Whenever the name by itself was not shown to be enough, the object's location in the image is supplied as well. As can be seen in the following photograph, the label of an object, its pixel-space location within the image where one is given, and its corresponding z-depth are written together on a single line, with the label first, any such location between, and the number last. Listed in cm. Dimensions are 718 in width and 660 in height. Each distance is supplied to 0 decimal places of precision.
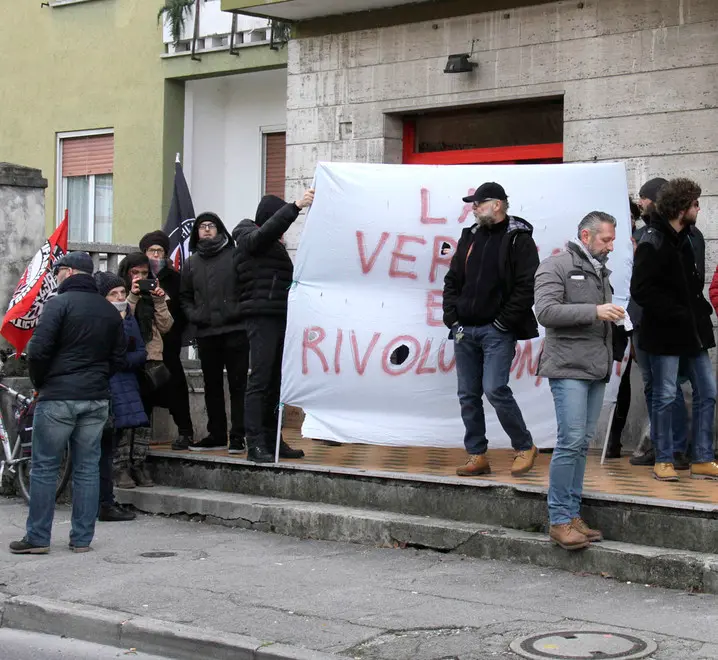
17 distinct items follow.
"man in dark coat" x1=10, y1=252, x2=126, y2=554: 869
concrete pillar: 1200
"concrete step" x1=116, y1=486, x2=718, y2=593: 765
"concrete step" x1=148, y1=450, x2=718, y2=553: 790
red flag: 1155
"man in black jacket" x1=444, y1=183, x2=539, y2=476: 901
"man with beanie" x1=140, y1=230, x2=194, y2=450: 1110
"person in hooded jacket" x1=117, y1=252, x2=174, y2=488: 1059
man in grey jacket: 788
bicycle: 1059
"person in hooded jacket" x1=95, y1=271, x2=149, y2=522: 977
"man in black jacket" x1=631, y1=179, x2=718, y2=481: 898
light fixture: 1228
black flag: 1316
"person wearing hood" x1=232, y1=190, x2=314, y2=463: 1009
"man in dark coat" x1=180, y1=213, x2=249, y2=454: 1071
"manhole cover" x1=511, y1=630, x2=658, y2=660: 625
